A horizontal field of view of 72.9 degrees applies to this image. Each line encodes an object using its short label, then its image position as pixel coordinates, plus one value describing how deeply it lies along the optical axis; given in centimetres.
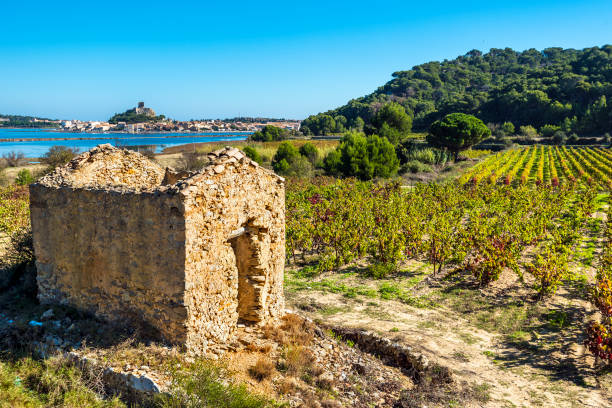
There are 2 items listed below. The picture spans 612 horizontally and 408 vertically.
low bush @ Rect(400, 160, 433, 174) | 4138
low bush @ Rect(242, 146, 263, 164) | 3903
